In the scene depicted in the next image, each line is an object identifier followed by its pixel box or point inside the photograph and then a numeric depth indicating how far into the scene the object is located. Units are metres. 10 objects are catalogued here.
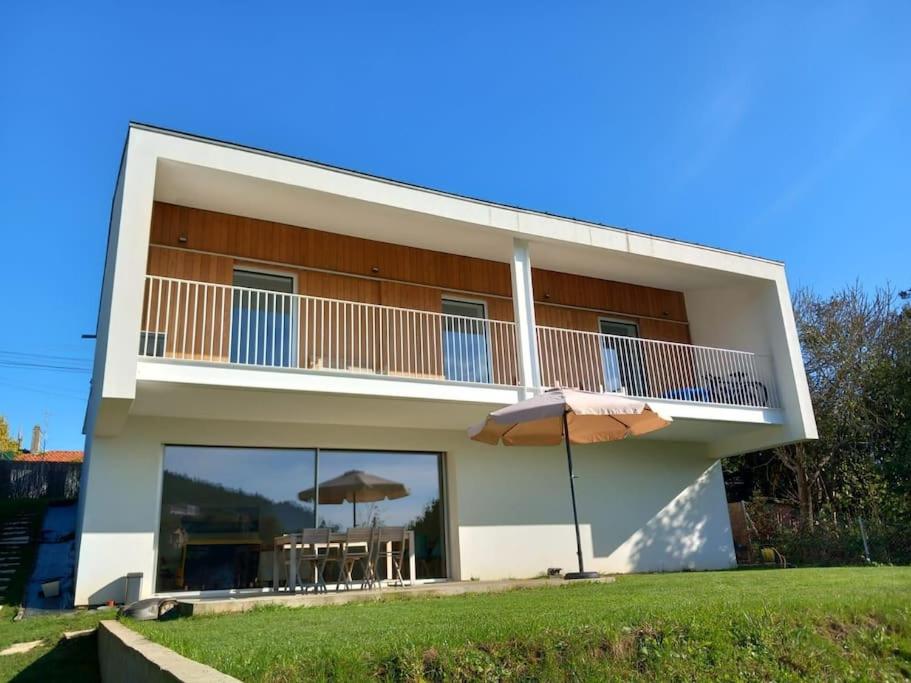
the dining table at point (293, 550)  8.72
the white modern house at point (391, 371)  9.14
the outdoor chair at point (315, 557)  8.60
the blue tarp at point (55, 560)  8.80
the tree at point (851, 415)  15.20
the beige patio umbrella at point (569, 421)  8.70
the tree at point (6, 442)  37.88
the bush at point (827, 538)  13.45
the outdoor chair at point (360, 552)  8.83
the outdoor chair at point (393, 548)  8.93
